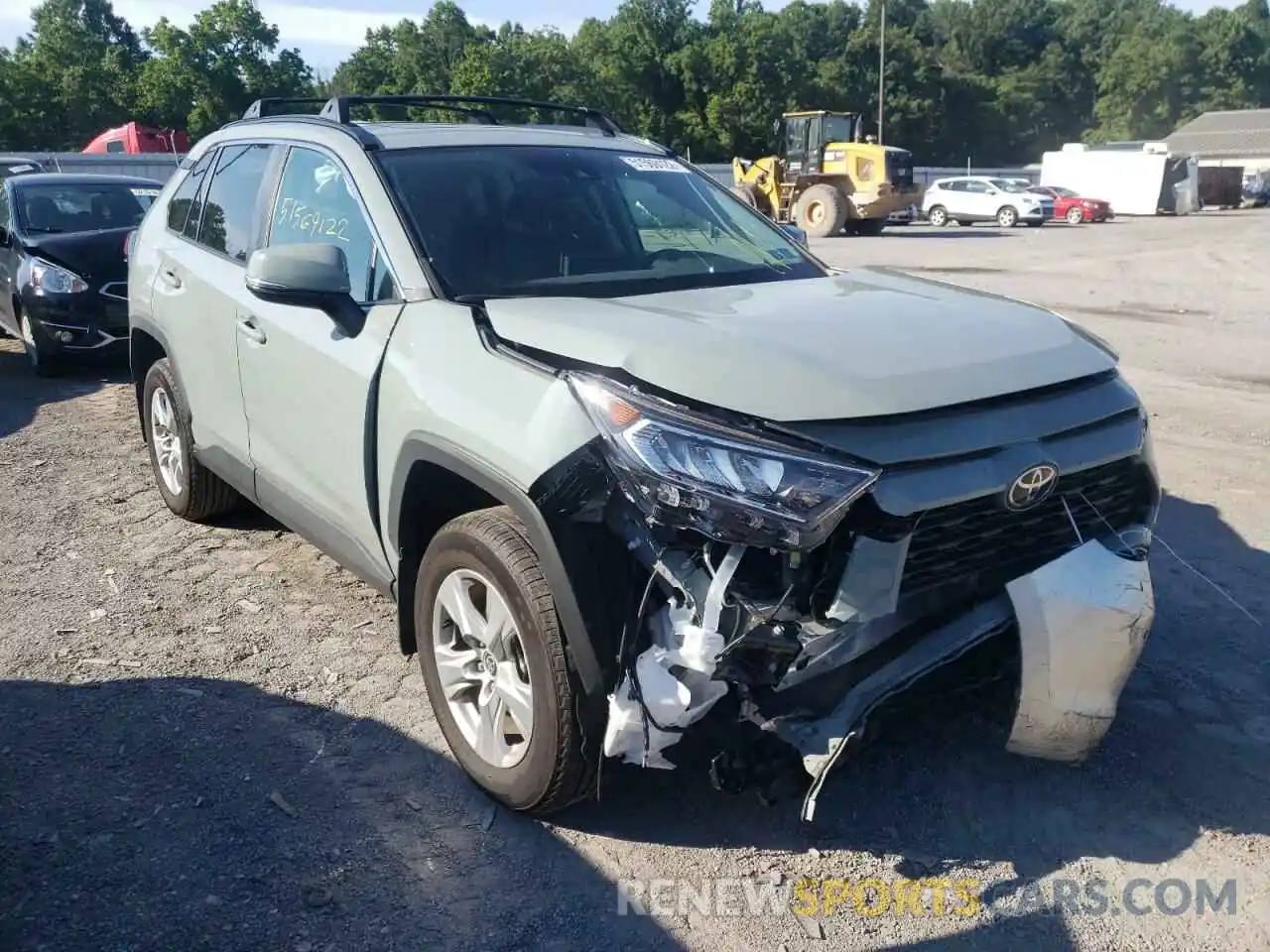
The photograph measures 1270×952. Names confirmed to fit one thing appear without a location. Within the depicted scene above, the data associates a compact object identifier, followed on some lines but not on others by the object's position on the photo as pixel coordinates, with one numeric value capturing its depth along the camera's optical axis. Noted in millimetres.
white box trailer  44000
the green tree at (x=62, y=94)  51844
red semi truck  36234
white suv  35844
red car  38844
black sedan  8477
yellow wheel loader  28344
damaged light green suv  2410
